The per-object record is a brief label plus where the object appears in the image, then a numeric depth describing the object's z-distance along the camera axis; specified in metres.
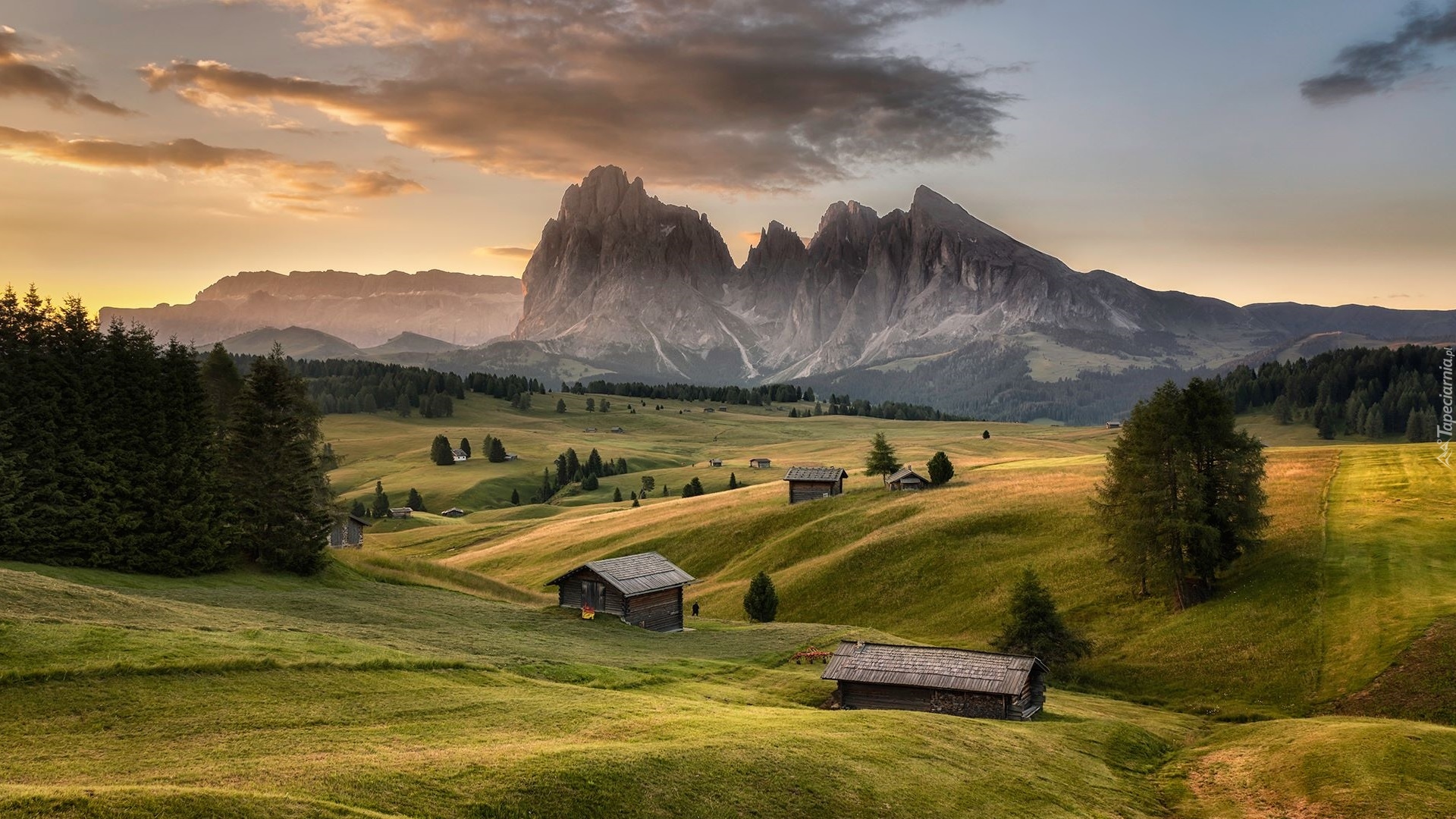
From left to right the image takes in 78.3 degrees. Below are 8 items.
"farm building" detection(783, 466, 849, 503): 104.56
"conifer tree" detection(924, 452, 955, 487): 102.81
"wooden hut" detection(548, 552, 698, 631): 63.94
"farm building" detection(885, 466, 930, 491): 102.44
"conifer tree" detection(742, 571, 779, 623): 72.56
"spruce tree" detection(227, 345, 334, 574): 61.81
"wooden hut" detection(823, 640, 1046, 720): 44.75
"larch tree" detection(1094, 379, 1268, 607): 64.62
